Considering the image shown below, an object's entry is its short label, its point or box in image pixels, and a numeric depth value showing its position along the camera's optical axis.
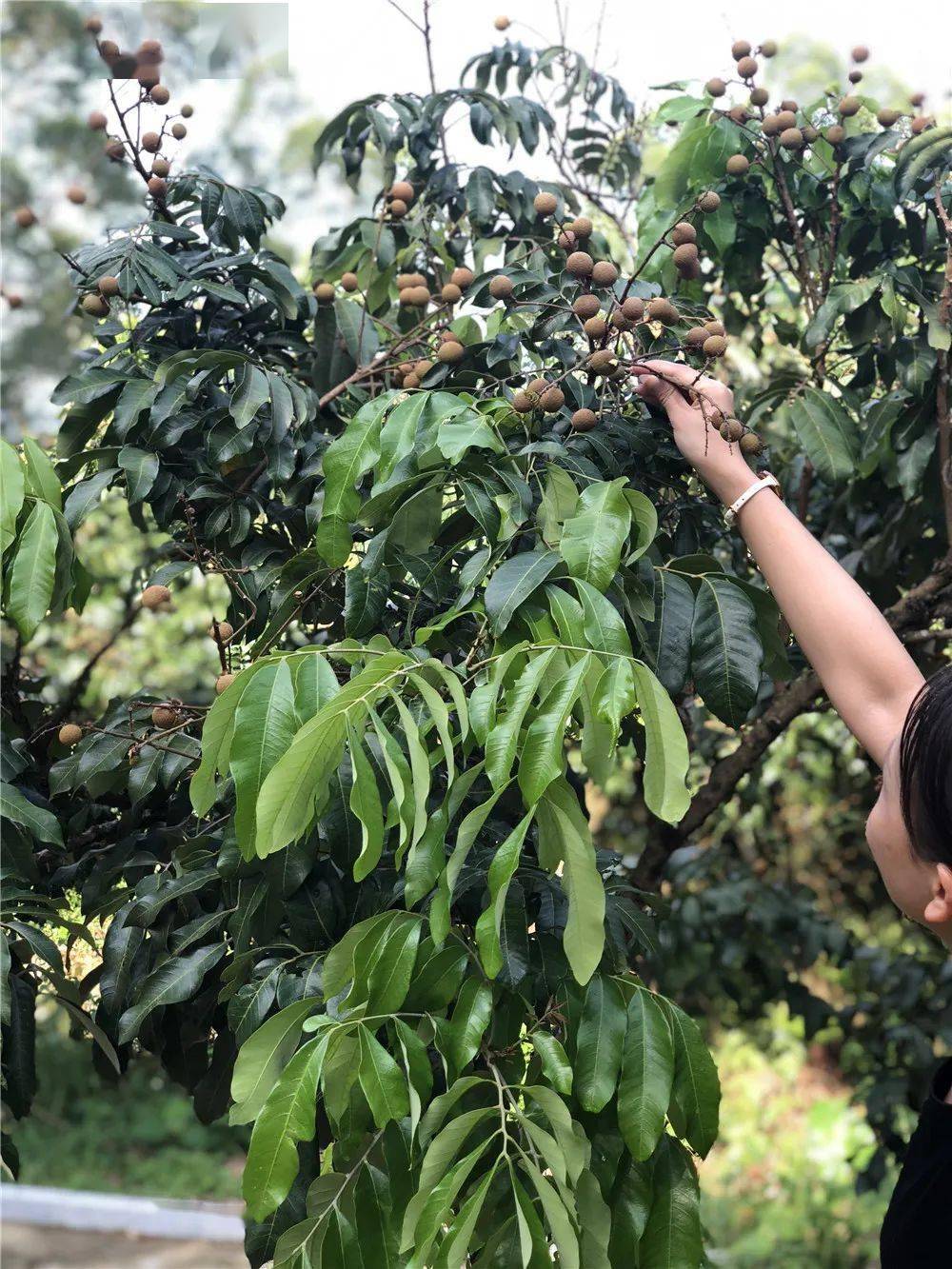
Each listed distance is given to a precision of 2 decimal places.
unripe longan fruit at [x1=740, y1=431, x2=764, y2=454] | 1.18
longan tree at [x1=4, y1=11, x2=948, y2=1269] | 0.92
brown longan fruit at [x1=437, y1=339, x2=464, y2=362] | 1.33
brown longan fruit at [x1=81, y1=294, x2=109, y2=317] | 1.42
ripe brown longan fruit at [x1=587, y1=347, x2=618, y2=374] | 1.19
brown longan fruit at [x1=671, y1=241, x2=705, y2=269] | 1.29
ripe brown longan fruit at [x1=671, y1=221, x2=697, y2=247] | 1.32
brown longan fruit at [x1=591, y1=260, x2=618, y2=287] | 1.23
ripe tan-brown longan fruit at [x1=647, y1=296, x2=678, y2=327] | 1.19
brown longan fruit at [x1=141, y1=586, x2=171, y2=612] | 1.32
